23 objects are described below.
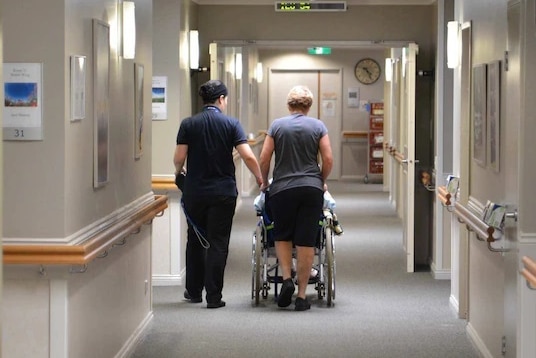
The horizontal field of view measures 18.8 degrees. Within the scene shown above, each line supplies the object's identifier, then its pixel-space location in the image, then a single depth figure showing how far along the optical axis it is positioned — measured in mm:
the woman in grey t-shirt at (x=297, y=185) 11965
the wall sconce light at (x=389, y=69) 24237
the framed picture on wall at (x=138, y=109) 10283
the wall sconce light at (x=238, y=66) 23078
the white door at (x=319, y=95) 33984
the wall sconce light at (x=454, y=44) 11797
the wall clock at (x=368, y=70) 33836
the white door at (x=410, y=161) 15020
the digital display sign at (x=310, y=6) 15895
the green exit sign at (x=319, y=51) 31924
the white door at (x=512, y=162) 7880
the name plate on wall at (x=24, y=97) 7104
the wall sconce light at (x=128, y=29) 9359
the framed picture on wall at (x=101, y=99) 8114
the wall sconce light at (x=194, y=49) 14947
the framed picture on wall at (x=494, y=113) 8718
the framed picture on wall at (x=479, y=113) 9531
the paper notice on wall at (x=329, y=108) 34329
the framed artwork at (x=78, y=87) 7332
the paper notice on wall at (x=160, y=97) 14207
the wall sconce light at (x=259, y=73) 30756
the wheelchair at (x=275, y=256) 12273
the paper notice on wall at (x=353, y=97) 34107
